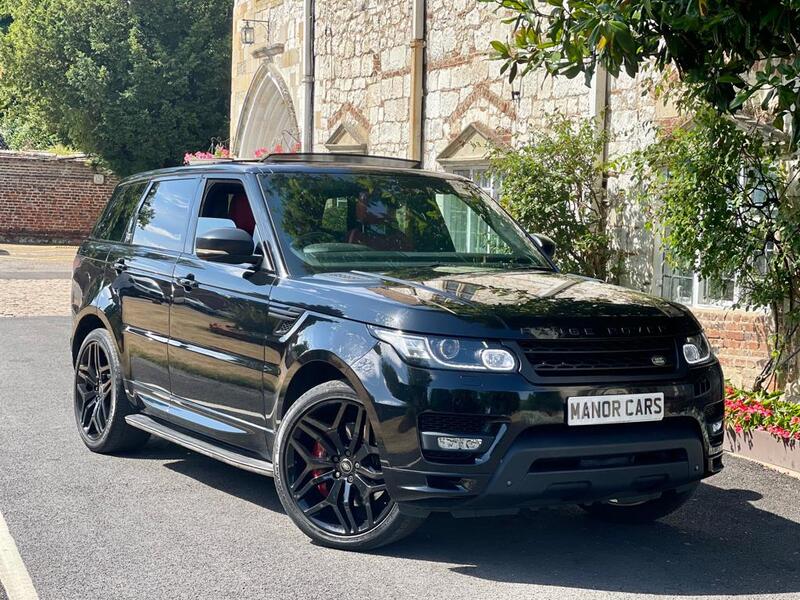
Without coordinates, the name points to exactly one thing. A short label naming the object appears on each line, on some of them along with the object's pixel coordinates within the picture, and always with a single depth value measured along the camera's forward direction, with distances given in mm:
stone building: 12320
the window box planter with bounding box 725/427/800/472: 8039
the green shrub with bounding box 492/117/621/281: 12359
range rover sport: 5031
